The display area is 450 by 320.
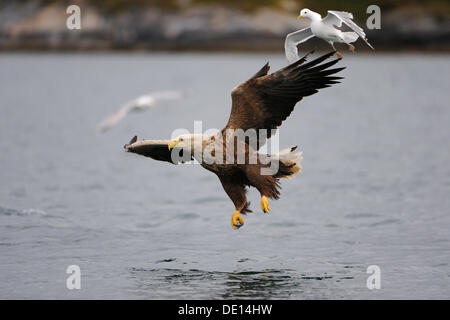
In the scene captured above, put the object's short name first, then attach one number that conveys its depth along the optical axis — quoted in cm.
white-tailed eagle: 1204
